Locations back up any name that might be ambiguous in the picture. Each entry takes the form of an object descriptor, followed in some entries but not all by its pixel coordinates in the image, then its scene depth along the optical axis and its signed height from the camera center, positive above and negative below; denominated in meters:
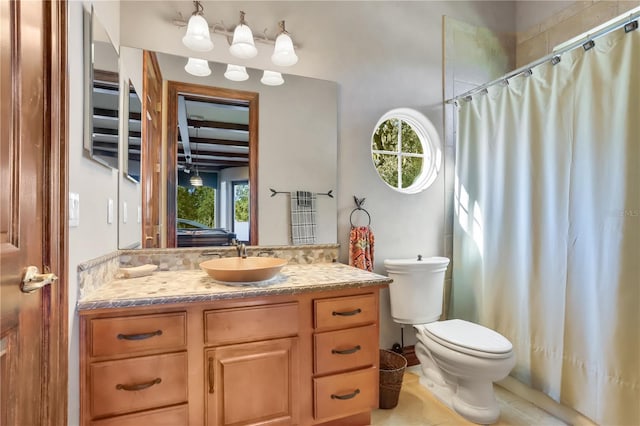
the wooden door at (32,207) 0.79 +0.01
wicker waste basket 1.93 -1.04
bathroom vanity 1.27 -0.61
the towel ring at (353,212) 2.25 -0.02
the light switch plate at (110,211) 1.56 -0.01
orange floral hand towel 2.13 -0.25
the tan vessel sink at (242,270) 1.49 -0.29
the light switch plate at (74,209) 1.12 +0.00
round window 2.47 +0.45
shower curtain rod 1.52 +0.86
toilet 1.72 -0.75
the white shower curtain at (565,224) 1.55 -0.08
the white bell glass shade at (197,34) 1.79 +0.96
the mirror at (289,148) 2.02 +0.39
